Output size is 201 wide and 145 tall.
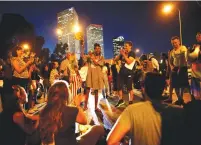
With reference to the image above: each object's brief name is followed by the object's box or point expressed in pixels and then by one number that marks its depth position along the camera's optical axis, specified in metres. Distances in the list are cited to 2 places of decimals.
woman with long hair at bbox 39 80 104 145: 1.81
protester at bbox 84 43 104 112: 4.71
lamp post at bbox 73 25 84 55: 5.62
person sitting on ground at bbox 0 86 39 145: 1.93
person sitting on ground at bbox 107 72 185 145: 1.50
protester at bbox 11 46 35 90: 4.09
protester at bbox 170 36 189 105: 4.51
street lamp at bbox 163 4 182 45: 11.94
